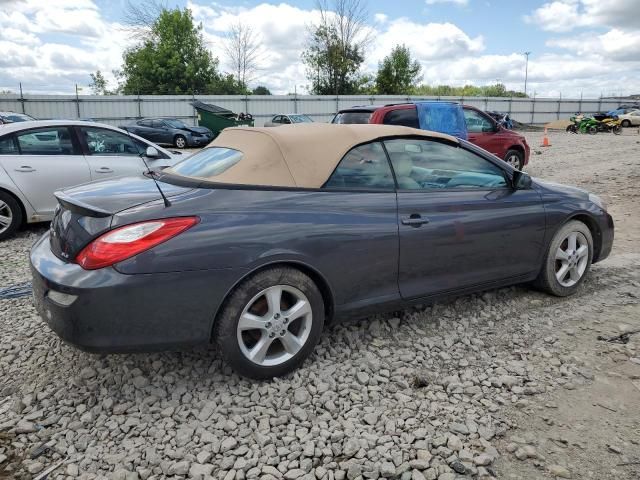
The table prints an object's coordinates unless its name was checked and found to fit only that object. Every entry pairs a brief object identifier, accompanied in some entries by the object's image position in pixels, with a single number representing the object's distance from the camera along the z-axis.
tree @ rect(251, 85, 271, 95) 54.08
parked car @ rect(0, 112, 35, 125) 16.68
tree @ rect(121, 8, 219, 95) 49.88
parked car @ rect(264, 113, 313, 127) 23.95
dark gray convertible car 2.66
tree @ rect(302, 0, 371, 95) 44.16
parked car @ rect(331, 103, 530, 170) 9.48
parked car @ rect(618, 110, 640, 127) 35.34
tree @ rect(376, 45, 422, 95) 48.12
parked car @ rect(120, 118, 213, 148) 23.25
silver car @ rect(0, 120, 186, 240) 6.33
